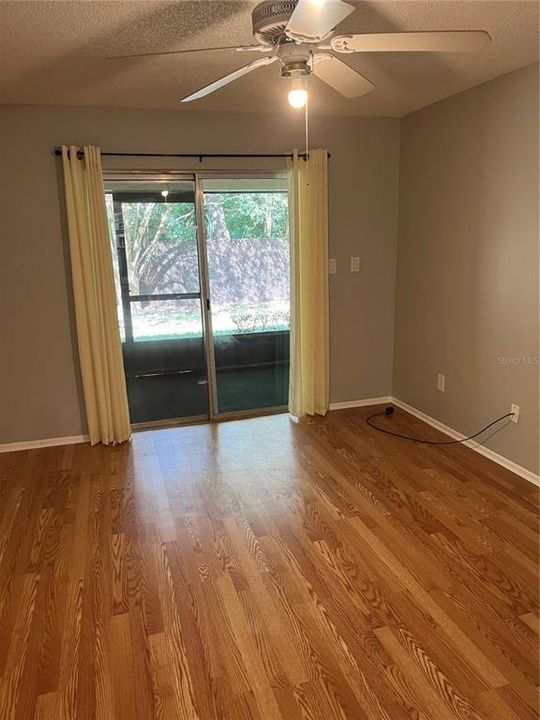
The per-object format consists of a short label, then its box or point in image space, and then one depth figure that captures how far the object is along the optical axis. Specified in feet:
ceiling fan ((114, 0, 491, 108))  5.18
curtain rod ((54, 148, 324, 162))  11.59
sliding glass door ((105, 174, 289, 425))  12.65
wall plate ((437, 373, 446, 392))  12.72
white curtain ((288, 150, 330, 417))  12.75
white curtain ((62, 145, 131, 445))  11.29
